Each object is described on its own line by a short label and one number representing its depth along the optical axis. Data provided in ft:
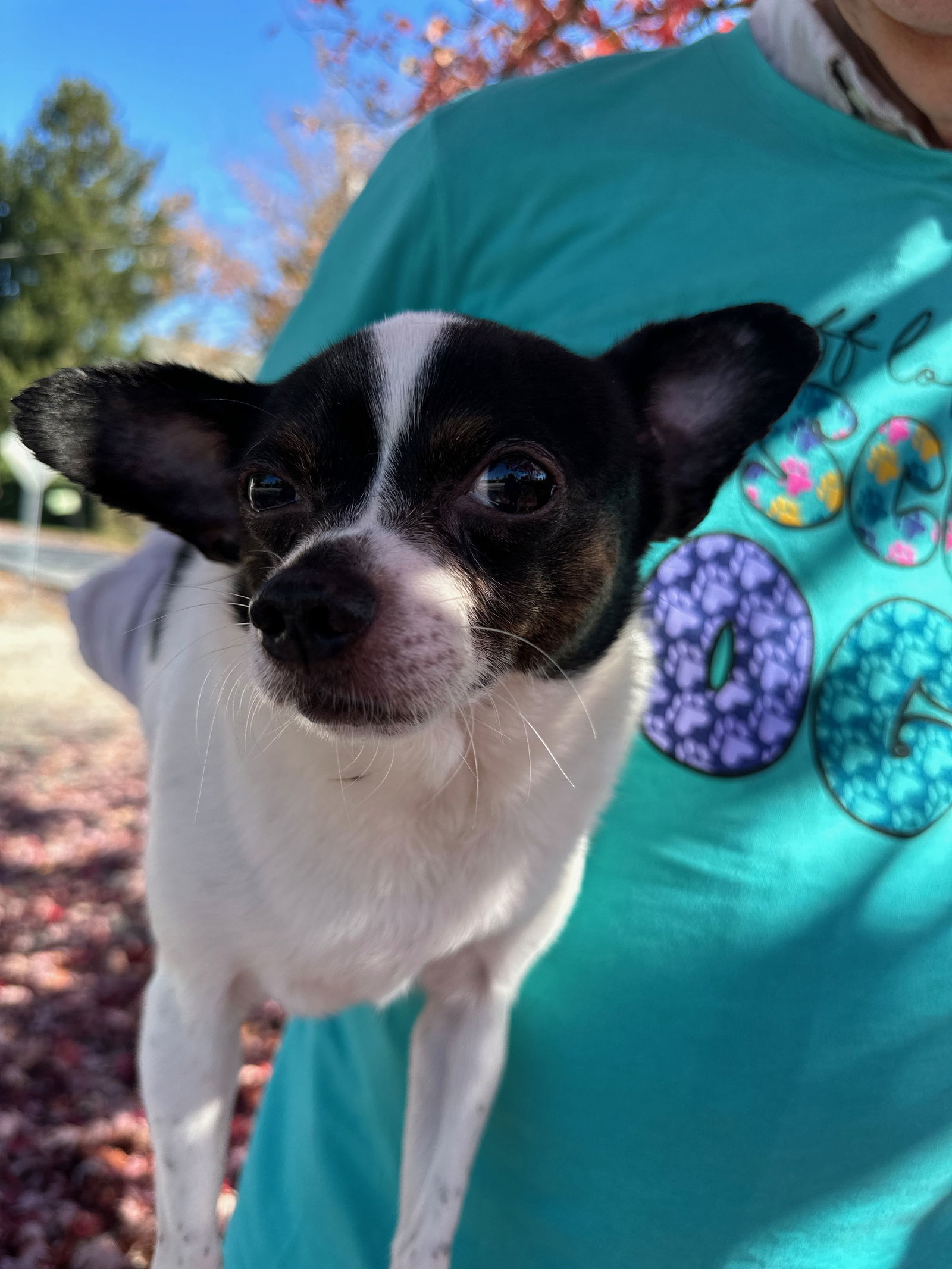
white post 24.46
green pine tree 89.56
